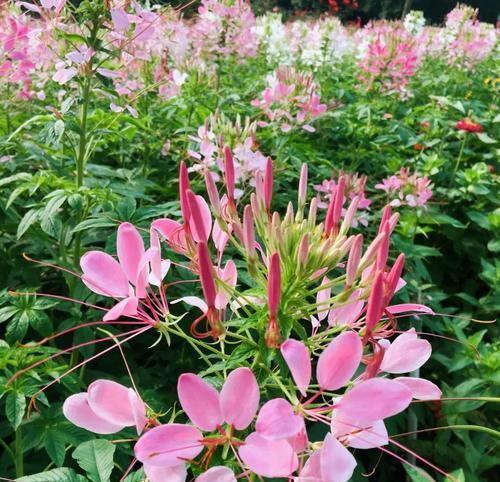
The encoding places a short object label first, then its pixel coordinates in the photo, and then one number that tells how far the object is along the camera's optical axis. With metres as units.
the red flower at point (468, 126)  0.88
